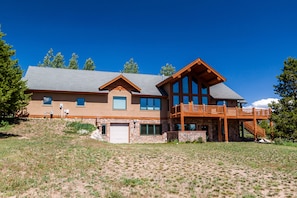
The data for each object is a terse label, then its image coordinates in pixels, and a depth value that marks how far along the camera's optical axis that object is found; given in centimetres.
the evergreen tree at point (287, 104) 2320
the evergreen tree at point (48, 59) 5191
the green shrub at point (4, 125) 1934
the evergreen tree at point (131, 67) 5728
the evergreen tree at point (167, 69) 5867
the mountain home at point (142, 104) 2316
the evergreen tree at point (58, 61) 5162
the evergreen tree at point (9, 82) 1587
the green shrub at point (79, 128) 2021
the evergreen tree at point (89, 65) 5199
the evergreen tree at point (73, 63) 5162
